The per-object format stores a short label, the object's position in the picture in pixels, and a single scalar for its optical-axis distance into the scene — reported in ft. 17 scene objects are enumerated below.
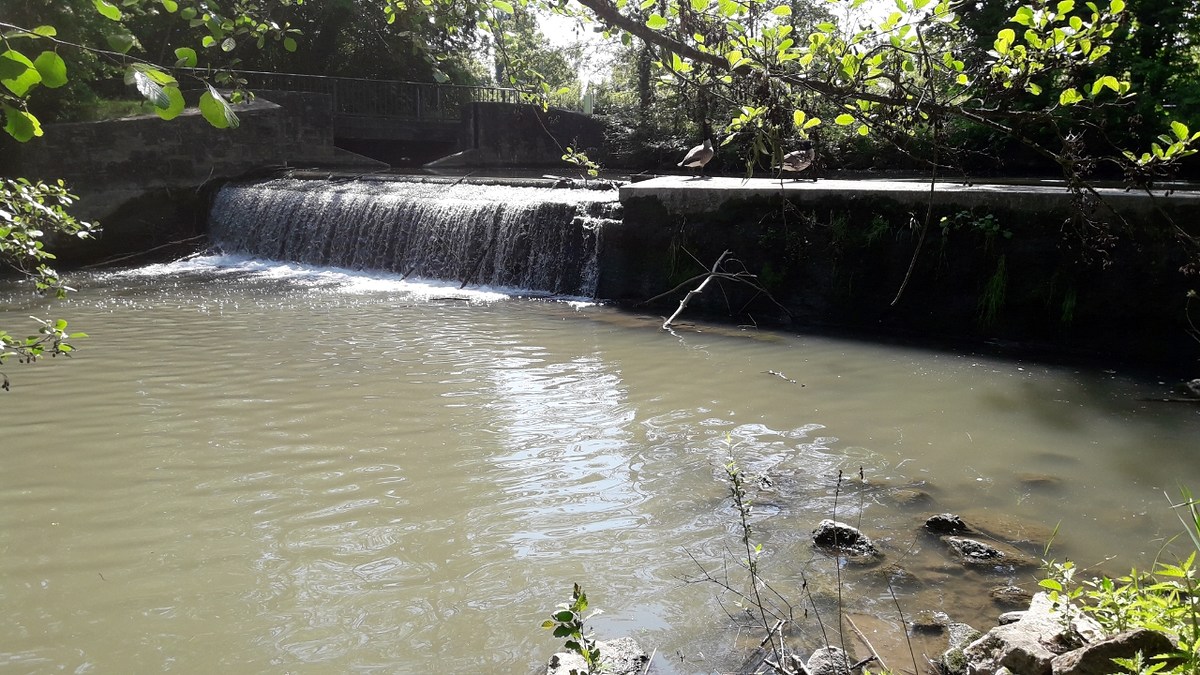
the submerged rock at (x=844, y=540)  11.58
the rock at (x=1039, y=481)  14.08
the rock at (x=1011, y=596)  10.27
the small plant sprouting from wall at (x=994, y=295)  23.79
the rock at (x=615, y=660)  8.47
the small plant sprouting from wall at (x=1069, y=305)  22.67
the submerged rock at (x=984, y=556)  11.32
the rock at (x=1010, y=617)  9.11
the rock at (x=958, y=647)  8.43
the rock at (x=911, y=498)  13.35
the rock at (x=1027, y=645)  7.41
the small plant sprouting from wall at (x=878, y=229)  25.82
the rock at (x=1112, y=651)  6.22
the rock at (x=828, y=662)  8.36
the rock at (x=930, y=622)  9.69
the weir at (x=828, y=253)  22.16
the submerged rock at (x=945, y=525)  12.20
